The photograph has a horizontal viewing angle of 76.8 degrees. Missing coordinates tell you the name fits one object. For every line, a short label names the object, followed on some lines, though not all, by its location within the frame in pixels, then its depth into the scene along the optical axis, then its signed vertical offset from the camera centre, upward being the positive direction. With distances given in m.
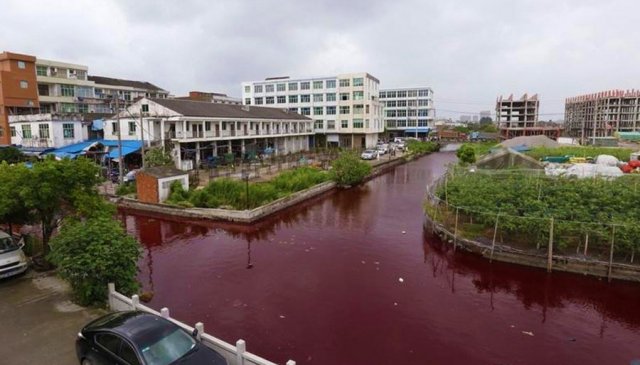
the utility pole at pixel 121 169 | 29.25 -2.49
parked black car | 7.00 -3.77
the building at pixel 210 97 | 75.81 +7.23
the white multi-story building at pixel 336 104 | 67.56 +4.67
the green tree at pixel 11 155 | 32.56 -1.51
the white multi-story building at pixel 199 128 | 37.78 +0.56
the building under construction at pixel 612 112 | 95.50 +3.52
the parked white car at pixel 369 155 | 53.17 -3.21
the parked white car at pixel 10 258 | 12.20 -3.73
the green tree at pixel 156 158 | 32.41 -1.93
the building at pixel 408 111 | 94.81 +4.55
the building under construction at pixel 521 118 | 99.69 +2.59
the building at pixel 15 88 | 42.66 +5.24
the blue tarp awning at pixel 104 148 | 35.73 -1.18
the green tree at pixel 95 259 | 10.20 -3.18
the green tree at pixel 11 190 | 12.20 -1.61
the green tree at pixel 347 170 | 35.47 -3.43
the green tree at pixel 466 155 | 43.41 -2.82
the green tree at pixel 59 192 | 12.41 -1.77
